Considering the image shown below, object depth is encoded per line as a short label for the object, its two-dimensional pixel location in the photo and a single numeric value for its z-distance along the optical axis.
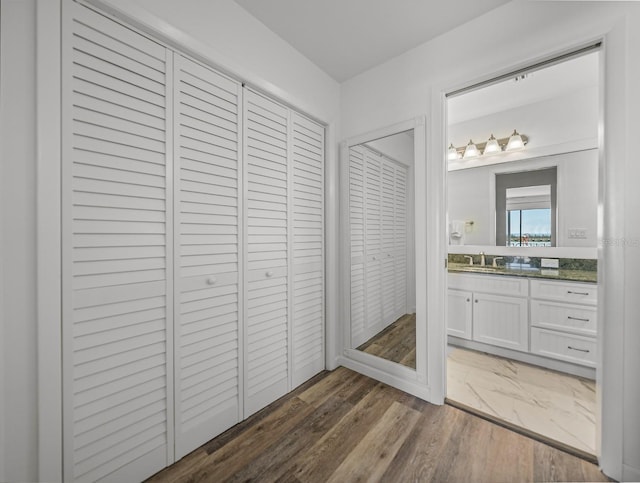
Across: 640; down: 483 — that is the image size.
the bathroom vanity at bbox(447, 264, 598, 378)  2.20
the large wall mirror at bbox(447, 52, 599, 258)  2.47
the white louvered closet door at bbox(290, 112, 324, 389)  2.05
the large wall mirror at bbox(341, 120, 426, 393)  2.04
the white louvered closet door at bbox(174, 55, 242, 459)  1.40
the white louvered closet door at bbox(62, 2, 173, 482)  1.07
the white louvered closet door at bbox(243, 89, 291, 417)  1.73
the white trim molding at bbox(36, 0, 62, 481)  0.98
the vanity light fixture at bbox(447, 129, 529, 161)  2.78
